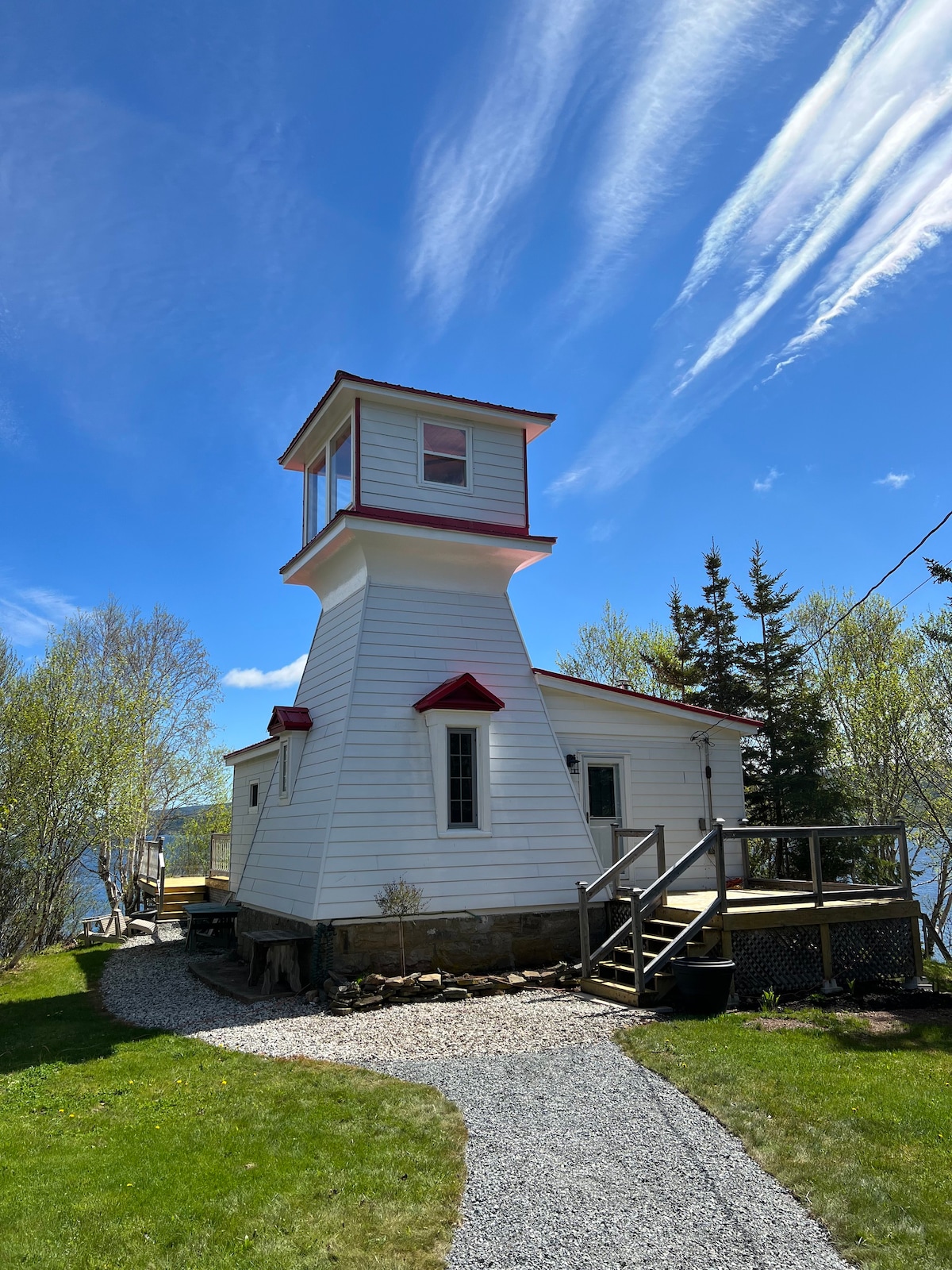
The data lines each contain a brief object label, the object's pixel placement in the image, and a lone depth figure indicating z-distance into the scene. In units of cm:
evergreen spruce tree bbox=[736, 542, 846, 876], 2030
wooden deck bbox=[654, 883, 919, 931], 1032
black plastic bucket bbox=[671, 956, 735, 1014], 911
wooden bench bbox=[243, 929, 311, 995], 1079
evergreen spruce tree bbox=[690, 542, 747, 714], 2403
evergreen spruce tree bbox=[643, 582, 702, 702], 2509
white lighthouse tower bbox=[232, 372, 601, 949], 1130
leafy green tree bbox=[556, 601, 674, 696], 2934
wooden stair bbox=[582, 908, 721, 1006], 970
